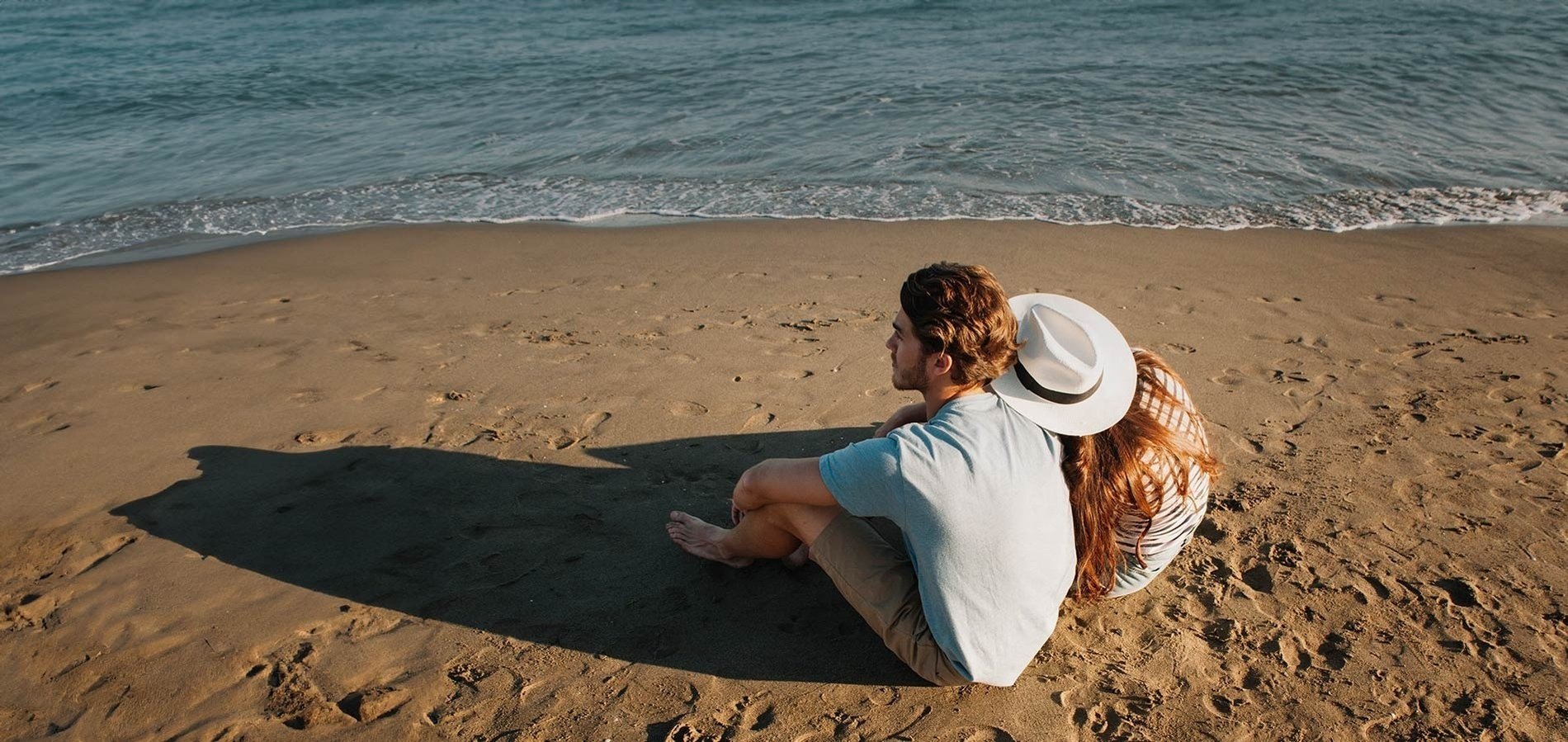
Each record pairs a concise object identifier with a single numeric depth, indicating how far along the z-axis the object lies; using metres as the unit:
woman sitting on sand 2.55
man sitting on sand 2.35
